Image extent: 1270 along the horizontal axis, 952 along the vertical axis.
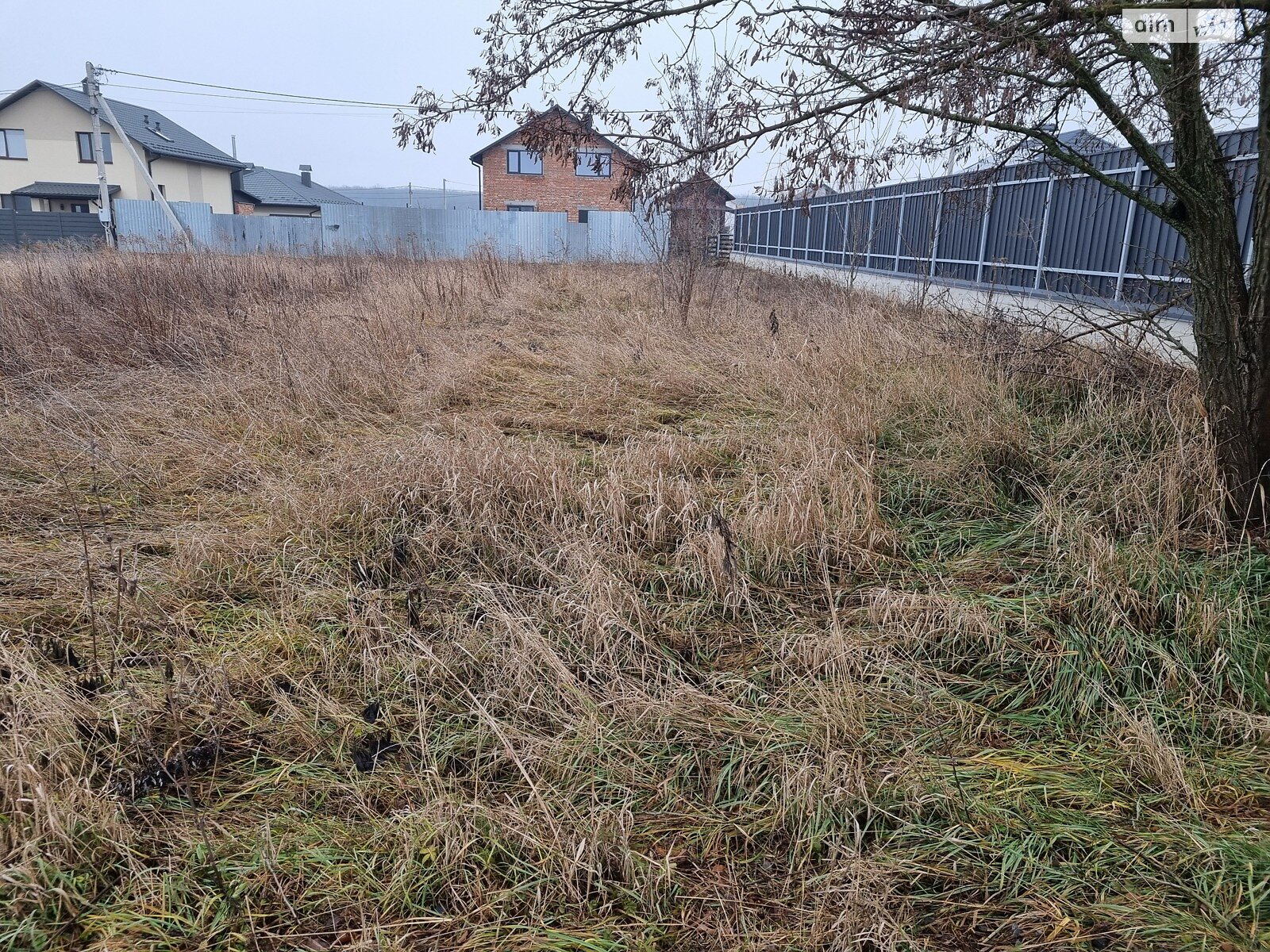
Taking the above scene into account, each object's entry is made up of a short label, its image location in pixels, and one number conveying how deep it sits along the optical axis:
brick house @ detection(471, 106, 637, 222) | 38.50
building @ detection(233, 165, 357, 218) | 44.75
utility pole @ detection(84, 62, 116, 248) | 23.59
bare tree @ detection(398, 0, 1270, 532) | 3.09
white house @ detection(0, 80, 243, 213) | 35.31
